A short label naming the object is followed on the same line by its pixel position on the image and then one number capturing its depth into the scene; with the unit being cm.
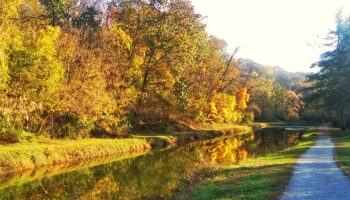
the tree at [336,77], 5859
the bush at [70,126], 3797
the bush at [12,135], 3109
